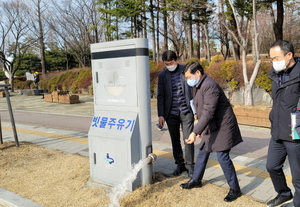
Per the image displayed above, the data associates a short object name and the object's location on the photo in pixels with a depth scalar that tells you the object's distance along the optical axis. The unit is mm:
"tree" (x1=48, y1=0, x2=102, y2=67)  28125
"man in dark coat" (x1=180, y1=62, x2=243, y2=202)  2971
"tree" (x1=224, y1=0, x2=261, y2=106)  8992
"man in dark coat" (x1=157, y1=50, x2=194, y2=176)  3678
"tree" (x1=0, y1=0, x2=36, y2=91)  24809
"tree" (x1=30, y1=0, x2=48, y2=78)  27316
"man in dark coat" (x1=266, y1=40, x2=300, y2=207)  2523
